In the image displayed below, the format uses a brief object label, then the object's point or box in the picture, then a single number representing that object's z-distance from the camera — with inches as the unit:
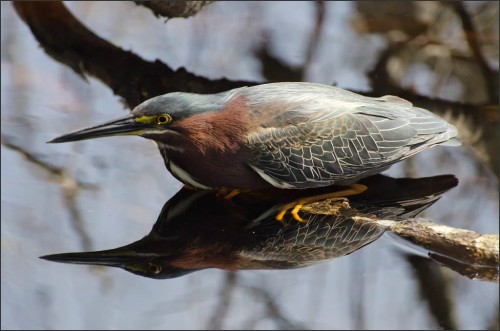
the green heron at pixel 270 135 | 302.5
